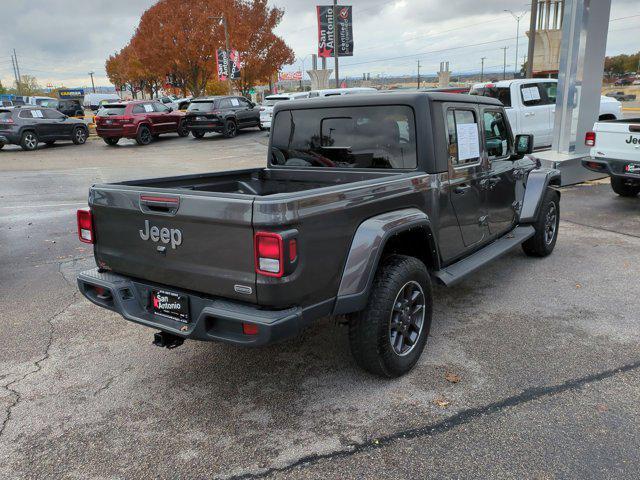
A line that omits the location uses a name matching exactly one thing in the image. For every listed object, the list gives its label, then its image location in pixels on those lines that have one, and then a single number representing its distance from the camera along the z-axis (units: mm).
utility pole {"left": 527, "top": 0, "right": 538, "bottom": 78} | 19603
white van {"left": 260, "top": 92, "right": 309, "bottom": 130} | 22889
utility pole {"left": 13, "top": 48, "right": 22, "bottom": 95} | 98706
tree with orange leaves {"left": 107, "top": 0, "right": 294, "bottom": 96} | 38344
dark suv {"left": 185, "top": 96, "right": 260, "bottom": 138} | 23203
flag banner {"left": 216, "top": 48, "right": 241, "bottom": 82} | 36062
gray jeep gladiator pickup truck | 2801
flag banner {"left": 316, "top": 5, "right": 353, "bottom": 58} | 29766
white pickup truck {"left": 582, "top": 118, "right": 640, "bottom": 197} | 7945
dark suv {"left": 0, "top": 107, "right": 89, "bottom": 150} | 19766
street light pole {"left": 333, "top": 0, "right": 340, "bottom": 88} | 27672
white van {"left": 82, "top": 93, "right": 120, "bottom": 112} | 56212
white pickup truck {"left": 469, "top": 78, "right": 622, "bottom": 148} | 12867
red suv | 21516
